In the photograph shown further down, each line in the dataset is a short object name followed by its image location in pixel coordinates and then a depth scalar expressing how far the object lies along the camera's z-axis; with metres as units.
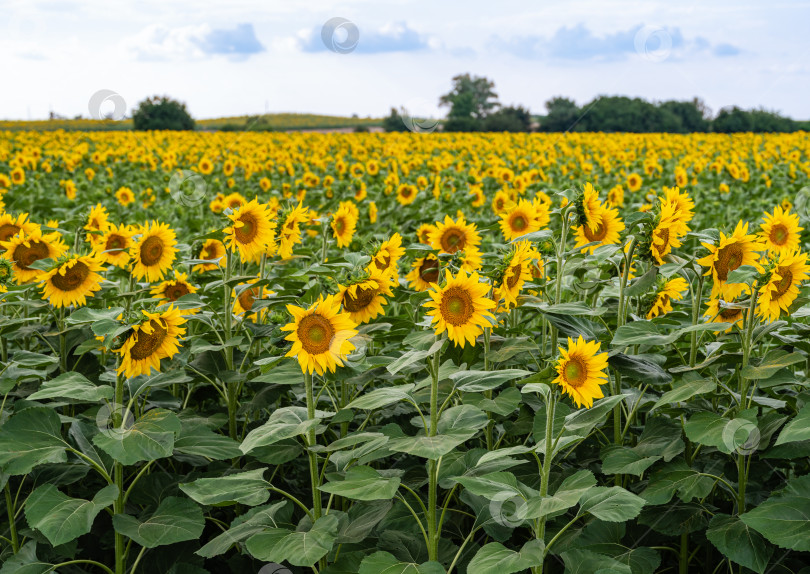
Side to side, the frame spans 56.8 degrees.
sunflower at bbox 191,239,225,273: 3.61
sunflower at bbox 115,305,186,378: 2.28
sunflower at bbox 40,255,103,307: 2.83
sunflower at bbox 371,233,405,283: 2.70
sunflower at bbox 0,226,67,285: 3.11
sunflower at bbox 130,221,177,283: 3.13
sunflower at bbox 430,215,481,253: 3.11
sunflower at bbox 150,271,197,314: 3.13
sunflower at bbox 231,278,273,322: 3.11
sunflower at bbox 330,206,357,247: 3.86
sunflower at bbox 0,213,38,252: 3.29
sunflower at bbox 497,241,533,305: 2.54
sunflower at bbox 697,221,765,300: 2.40
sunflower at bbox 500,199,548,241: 3.42
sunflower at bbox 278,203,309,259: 3.08
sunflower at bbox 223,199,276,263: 2.82
